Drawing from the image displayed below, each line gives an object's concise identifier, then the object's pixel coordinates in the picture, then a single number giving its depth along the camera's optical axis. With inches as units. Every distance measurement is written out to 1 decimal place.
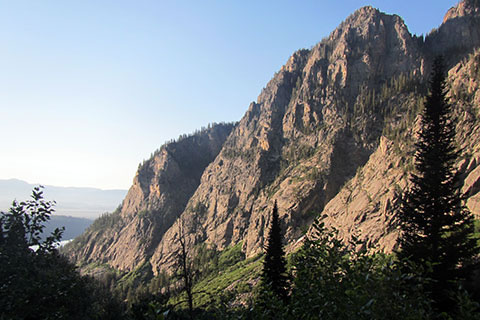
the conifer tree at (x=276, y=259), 1747.0
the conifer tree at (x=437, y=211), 880.9
